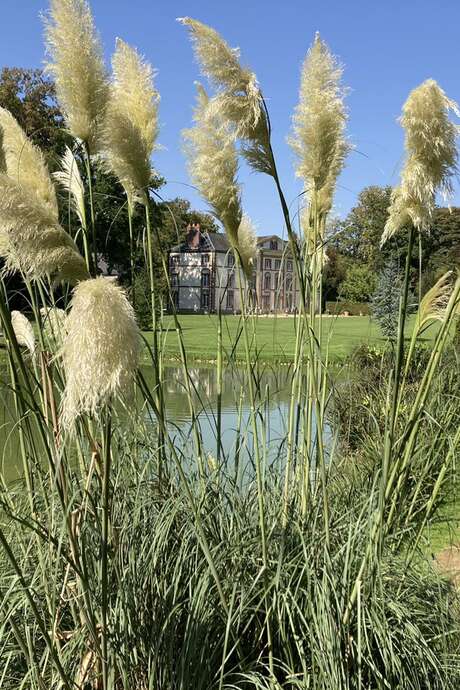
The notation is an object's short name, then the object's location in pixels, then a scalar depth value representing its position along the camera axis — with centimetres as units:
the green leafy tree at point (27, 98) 2898
